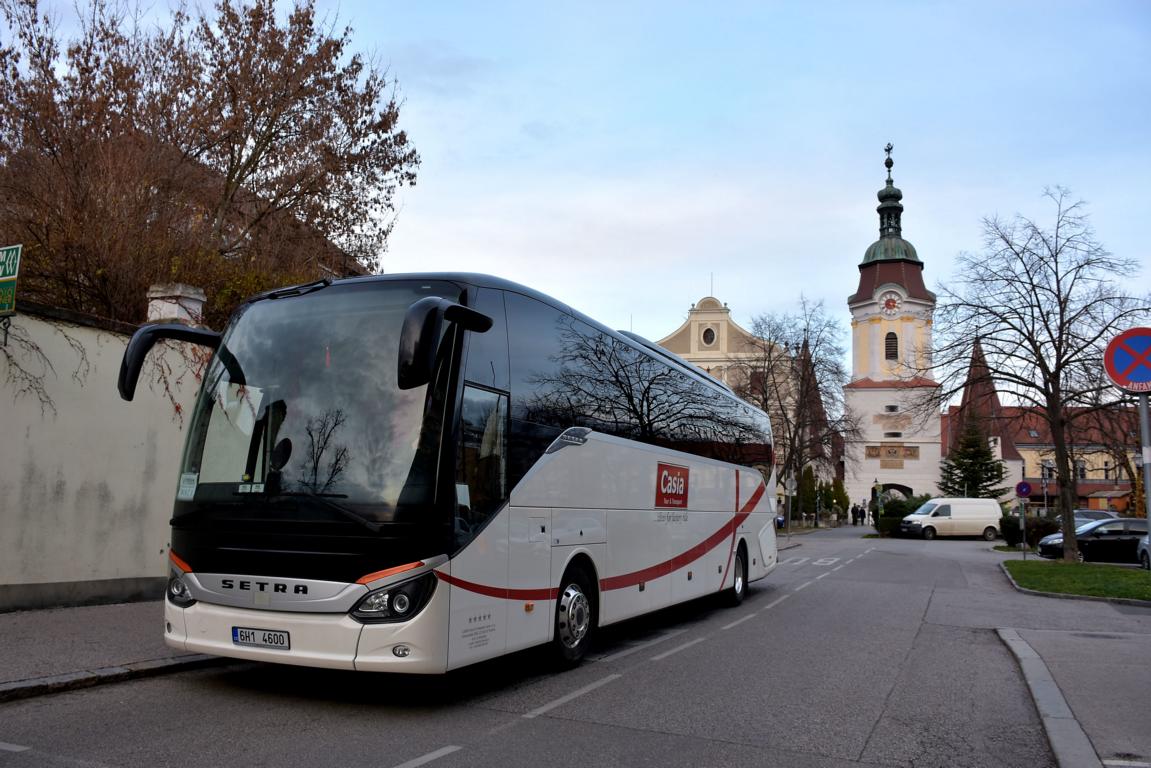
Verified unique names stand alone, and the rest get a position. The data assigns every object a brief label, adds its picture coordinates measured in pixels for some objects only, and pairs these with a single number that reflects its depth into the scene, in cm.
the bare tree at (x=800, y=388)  5053
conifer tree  6988
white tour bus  646
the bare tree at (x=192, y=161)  1283
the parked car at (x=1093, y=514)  4157
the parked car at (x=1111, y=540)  2838
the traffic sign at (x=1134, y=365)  807
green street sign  893
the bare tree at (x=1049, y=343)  2331
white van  4669
